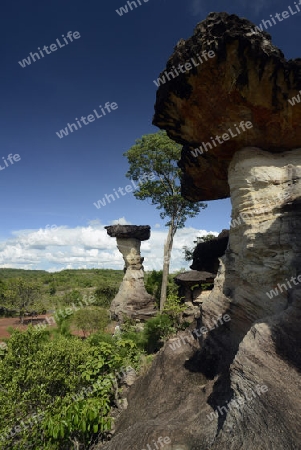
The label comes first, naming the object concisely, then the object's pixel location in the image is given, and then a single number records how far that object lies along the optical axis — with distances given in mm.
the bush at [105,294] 34472
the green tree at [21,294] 34594
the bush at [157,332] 15586
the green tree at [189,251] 28297
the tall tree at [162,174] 22422
